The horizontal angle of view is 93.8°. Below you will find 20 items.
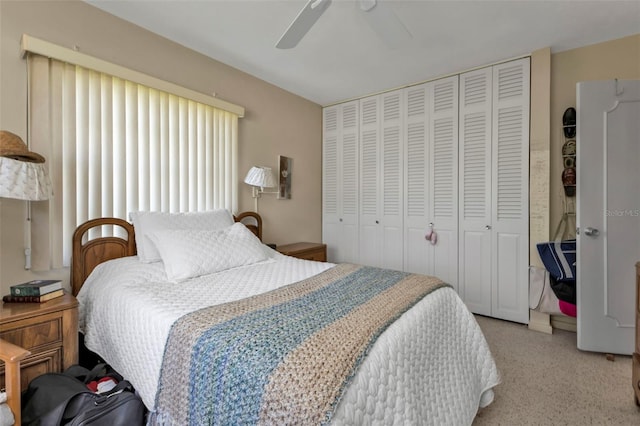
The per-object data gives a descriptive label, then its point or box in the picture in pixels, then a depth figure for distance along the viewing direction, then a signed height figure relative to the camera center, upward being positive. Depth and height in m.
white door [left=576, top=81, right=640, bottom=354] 2.17 +0.00
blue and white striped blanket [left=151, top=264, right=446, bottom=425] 0.85 -0.47
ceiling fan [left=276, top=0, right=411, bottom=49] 1.57 +1.07
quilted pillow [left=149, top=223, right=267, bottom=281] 1.86 -0.28
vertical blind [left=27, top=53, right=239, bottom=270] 1.85 +0.45
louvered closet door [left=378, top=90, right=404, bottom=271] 3.47 +0.36
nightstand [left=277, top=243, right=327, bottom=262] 3.15 -0.44
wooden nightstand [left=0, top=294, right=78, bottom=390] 1.39 -0.60
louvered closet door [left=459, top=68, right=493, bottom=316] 2.92 +0.20
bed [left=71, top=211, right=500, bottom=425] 0.90 -0.47
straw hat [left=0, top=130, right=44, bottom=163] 1.57 +0.33
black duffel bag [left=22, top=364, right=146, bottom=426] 1.22 -0.83
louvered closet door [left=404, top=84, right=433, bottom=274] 3.29 +0.31
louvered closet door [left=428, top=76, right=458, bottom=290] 3.10 +0.39
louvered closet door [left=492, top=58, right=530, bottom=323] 2.73 +0.19
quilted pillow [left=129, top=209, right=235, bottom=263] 2.04 -0.10
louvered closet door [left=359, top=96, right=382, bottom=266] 3.67 +0.34
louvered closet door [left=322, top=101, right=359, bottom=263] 3.88 +0.38
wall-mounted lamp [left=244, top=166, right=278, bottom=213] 3.00 +0.32
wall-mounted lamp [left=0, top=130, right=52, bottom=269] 1.56 +0.21
